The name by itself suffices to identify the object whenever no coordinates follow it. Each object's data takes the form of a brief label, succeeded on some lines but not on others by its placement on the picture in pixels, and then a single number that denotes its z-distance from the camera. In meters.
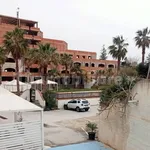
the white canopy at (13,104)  7.90
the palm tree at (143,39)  35.08
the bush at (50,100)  20.02
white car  19.59
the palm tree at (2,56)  22.47
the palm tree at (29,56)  21.75
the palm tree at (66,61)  30.74
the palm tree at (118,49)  35.02
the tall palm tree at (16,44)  19.95
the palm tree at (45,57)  21.32
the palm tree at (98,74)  34.26
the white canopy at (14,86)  24.68
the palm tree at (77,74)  31.70
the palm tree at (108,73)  33.41
